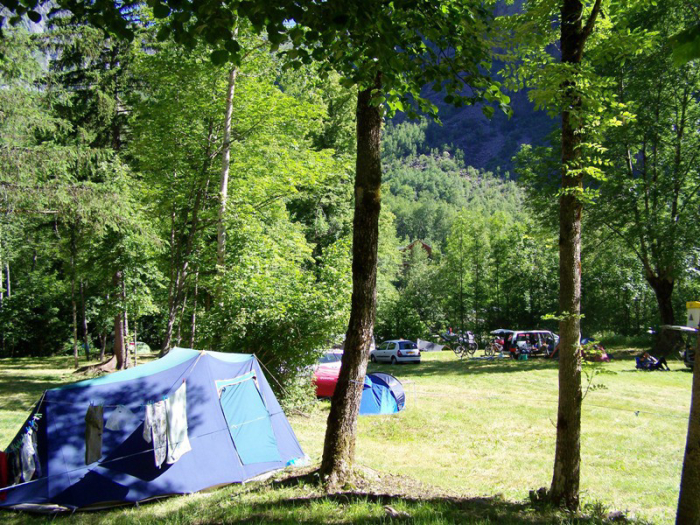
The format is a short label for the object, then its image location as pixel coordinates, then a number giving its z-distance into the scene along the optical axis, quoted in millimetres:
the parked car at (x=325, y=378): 12984
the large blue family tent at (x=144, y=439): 5746
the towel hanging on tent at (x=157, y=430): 6105
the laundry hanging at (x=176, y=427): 6254
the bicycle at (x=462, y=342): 30031
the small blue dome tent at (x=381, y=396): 11953
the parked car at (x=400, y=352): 27172
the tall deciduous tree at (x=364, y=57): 3760
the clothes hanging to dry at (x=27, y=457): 5684
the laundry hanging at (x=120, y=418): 6227
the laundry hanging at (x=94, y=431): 5945
